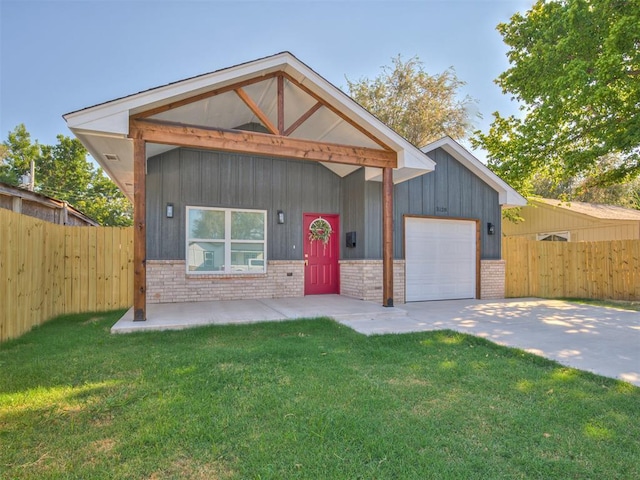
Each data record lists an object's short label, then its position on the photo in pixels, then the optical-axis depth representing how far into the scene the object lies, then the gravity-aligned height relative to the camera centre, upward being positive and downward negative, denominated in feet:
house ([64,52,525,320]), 21.03 +4.11
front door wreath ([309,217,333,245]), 31.30 +1.48
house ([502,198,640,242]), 46.88 +3.26
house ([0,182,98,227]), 25.39 +3.67
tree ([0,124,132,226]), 69.82 +15.41
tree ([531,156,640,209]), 79.05 +12.29
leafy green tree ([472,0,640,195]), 27.43 +13.09
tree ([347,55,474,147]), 60.03 +24.46
